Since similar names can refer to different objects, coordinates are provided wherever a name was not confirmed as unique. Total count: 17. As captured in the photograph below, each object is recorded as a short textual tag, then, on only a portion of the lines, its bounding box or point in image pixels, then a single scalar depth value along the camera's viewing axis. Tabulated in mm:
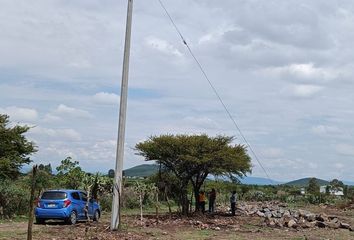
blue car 24078
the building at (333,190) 72962
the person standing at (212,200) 34188
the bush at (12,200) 28328
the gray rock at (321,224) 26717
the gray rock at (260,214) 34006
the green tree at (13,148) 33375
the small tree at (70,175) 37594
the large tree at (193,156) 30594
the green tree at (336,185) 75512
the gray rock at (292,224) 25964
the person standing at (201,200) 33478
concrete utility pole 20844
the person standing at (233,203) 33750
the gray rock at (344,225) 26428
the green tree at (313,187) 70588
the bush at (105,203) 37500
